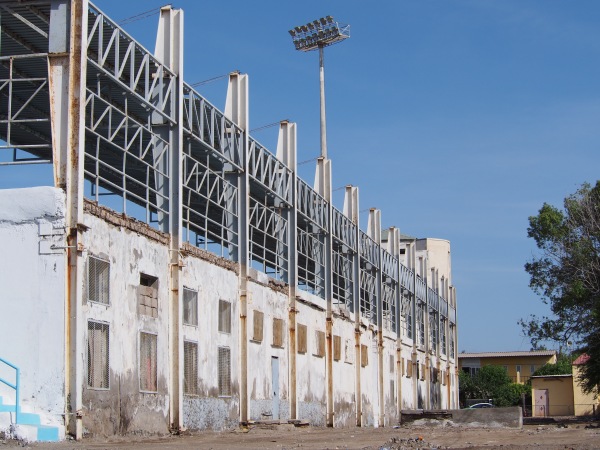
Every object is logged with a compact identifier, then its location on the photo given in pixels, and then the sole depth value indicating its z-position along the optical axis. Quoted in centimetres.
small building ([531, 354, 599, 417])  7556
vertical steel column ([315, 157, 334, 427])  3344
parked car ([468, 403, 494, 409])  7401
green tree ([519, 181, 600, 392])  4031
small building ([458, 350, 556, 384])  9894
